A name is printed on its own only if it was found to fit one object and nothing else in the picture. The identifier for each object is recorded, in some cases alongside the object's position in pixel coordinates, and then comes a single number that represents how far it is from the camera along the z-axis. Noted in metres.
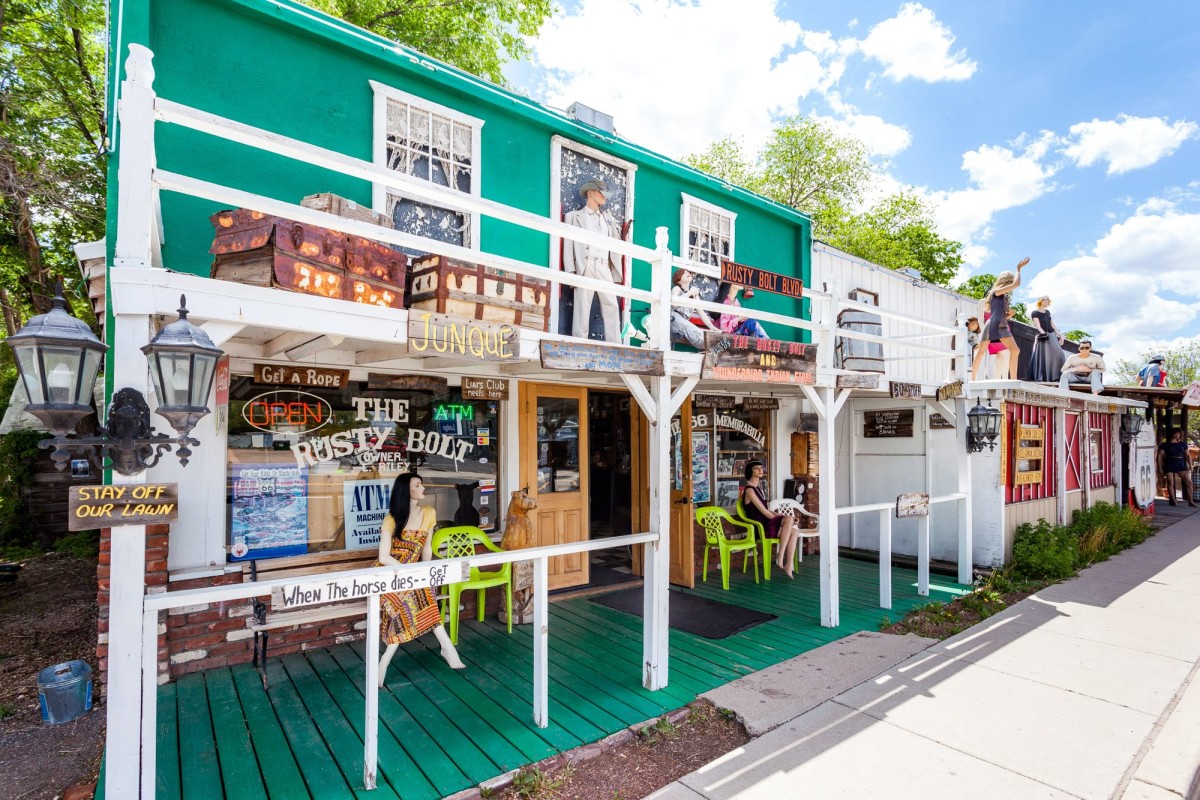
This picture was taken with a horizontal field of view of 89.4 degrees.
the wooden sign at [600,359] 3.95
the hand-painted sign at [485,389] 5.86
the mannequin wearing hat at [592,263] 5.86
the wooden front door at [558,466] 6.54
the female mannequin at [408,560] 4.30
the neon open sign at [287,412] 4.92
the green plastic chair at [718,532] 7.53
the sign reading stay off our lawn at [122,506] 2.42
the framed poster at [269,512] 4.85
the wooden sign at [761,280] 4.79
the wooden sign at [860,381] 6.15
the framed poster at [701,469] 8.06
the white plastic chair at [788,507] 8.25
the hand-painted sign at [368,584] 3.10
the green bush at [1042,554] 7.77
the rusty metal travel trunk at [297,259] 2.99
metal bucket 4.07
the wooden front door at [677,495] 7.49
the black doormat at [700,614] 5.89
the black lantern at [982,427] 7.38
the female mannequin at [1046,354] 10.80
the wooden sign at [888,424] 8.95
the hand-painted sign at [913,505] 6.62
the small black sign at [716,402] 7.97
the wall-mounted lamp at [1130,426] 12.16
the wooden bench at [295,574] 4.55
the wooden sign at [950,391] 7.43
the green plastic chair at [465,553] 5.49
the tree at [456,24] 11.14
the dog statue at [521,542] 5.64
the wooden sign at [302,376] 4.86
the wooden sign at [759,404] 8.63
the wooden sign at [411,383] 5.44
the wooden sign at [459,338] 3.35
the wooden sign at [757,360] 4.92
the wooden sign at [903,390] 6.98
